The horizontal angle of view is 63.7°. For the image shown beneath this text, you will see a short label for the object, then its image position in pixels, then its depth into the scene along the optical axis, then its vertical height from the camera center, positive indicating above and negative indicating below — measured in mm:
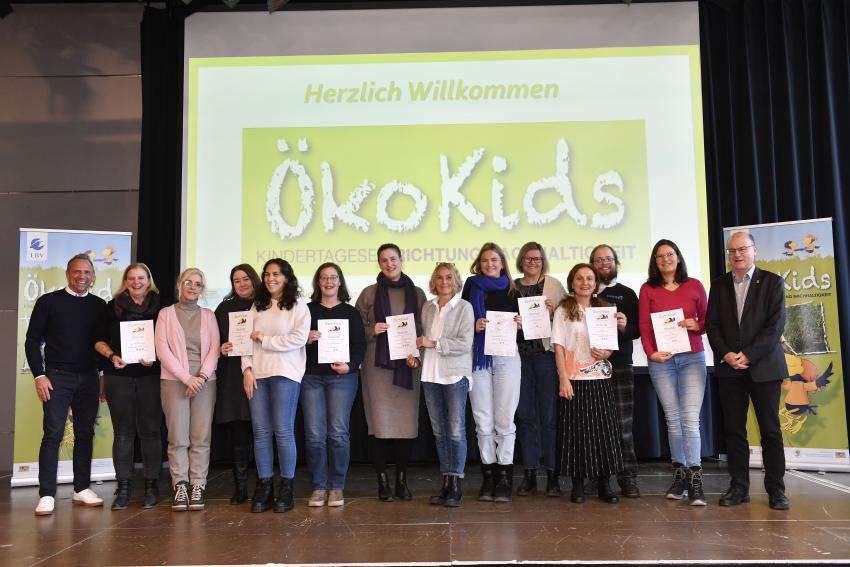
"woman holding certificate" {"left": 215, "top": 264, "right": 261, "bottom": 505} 4250 -218
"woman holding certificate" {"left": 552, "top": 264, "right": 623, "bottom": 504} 4031 -432
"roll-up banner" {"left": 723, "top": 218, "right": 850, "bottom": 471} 5234 -185
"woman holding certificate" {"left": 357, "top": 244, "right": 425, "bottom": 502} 4164 -223
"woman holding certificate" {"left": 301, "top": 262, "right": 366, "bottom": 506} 4074 -273
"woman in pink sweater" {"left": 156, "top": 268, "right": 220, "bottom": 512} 4121 -263
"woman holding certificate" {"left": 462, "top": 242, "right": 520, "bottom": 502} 4086 -326
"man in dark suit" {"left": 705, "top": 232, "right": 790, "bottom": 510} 3832 -156
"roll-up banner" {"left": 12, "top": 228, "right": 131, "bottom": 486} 5281 +458
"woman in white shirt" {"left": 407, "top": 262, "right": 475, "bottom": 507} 3986 -207
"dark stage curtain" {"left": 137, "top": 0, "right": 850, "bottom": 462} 5941 +1729
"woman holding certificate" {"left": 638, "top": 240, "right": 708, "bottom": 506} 4031 -121
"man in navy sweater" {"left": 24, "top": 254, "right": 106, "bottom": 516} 4191 -154
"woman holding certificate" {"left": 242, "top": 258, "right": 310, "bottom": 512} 3959 -189
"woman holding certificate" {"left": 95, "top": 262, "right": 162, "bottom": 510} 4246 -354
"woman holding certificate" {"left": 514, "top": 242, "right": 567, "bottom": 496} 4301 -307
